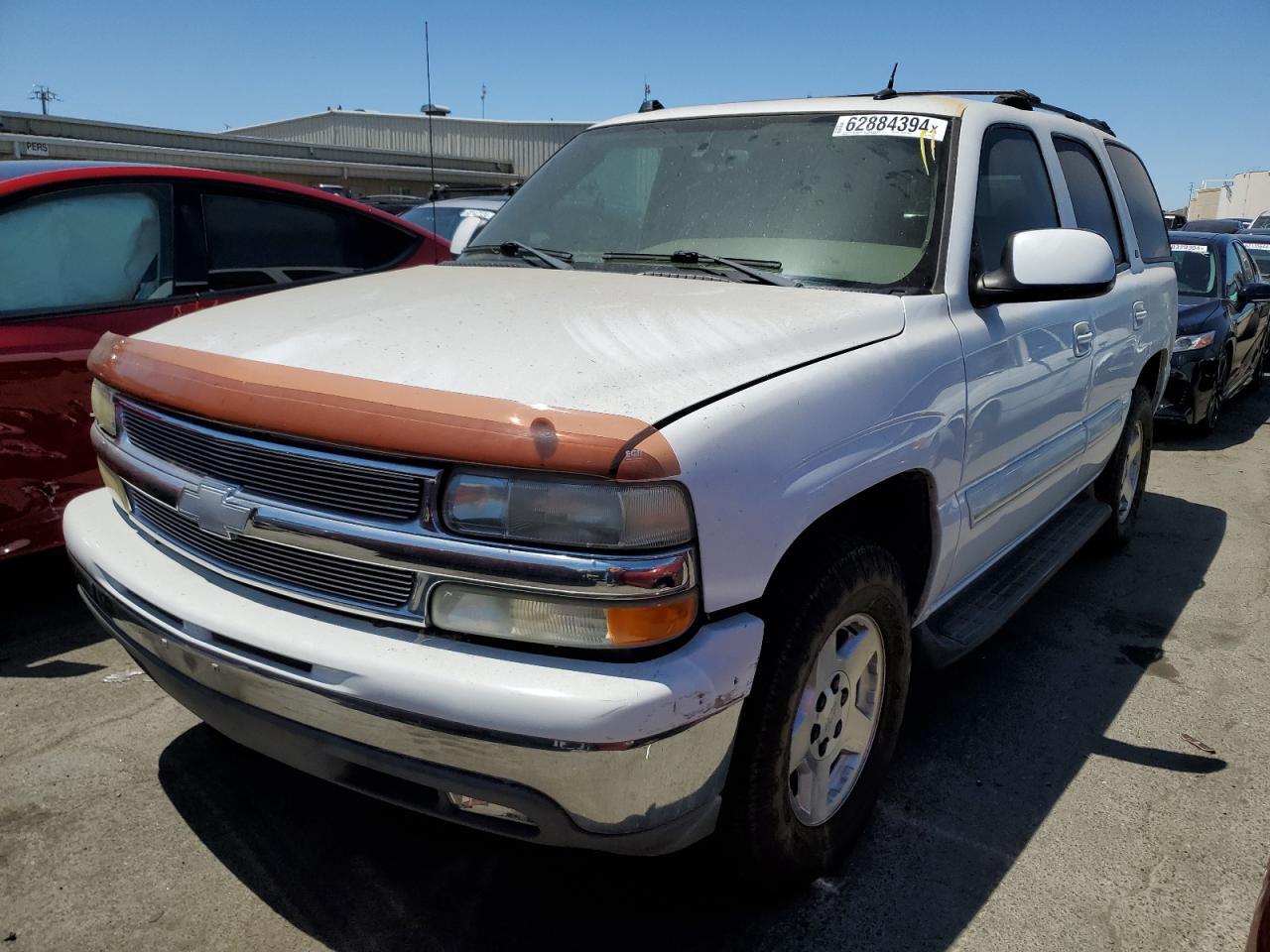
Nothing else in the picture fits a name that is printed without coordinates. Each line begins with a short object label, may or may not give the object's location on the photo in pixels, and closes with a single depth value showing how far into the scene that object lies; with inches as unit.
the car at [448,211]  346.3
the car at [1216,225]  820.6
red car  143.3
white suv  68.1
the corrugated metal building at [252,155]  740.0
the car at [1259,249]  486.0
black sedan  307.0
